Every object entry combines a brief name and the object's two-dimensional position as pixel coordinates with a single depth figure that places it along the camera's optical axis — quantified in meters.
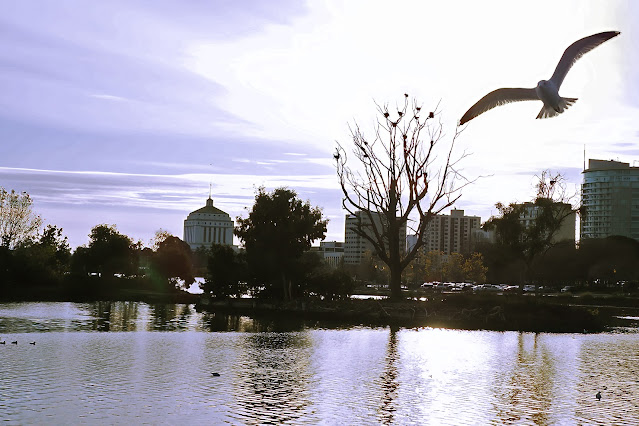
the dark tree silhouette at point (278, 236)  59.91
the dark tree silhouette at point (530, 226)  67.44
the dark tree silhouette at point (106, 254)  84.88
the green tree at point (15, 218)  81.06
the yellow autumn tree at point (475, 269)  111.88
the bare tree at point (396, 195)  56.09
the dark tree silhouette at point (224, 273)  63.53
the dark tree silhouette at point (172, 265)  83.94
